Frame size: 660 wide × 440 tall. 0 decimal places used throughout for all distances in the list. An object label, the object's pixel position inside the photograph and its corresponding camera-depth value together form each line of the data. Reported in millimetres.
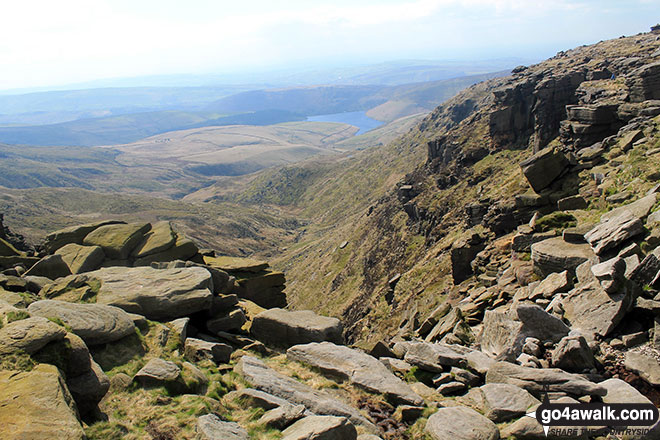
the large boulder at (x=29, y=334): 12203
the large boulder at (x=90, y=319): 15328
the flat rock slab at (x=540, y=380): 12609
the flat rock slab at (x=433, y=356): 17219
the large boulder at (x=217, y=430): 11641
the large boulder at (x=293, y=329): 21703
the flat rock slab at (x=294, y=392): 13891
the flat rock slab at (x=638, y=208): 19922
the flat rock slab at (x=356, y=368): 15456
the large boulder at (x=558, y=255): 20547
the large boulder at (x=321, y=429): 11250
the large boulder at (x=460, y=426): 12023
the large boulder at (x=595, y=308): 15355
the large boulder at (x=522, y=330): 16250
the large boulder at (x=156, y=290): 20734
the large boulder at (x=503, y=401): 12875
